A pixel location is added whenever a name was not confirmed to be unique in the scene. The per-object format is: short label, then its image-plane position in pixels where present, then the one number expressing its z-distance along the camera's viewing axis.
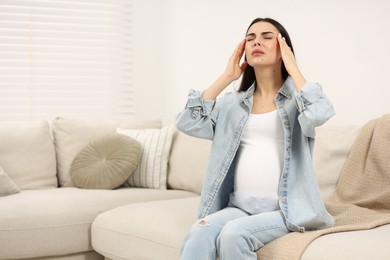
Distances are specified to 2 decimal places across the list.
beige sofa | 2.44
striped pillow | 3.50
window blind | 4.25
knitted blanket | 2.30
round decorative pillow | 3.37
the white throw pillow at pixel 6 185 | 3.19
